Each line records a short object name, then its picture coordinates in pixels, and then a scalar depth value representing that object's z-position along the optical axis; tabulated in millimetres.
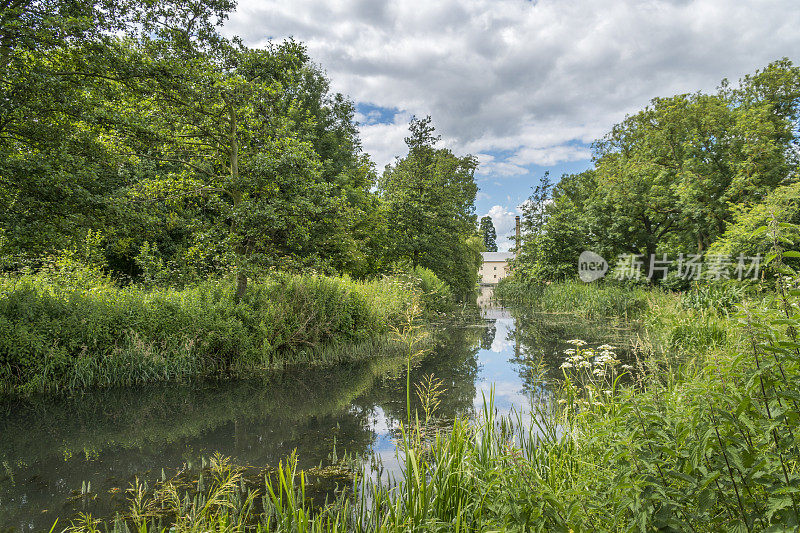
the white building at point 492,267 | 81438
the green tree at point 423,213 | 21688
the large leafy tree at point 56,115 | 7508
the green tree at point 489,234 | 100312
